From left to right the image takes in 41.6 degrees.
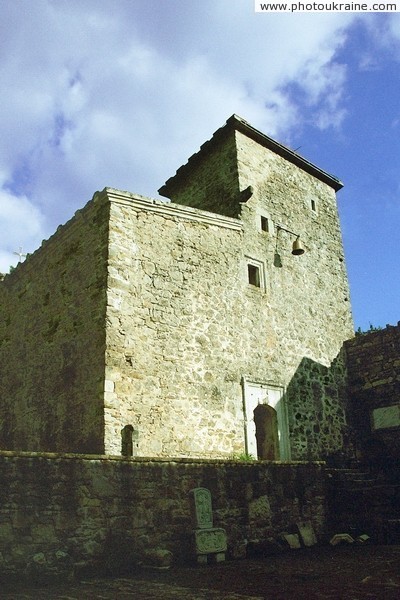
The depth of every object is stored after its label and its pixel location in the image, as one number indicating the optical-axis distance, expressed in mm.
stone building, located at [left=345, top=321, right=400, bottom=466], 13305
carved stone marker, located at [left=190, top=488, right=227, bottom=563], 6795
